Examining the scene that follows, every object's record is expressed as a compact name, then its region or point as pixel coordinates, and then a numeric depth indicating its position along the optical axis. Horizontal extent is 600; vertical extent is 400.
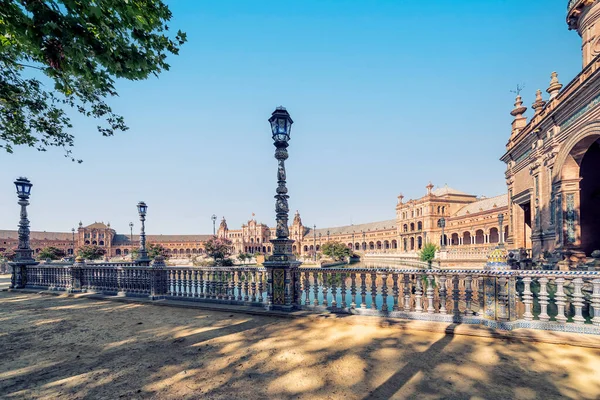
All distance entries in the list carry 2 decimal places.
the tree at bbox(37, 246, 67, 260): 43.14
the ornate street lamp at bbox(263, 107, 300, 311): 6.37
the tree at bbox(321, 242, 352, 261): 51.78
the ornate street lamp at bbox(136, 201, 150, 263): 14.81
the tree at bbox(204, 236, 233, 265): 42.35
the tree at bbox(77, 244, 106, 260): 44.94
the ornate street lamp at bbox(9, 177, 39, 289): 11.32
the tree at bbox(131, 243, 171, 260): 46.03
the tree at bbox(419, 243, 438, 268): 33.12
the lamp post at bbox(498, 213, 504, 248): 23.88
